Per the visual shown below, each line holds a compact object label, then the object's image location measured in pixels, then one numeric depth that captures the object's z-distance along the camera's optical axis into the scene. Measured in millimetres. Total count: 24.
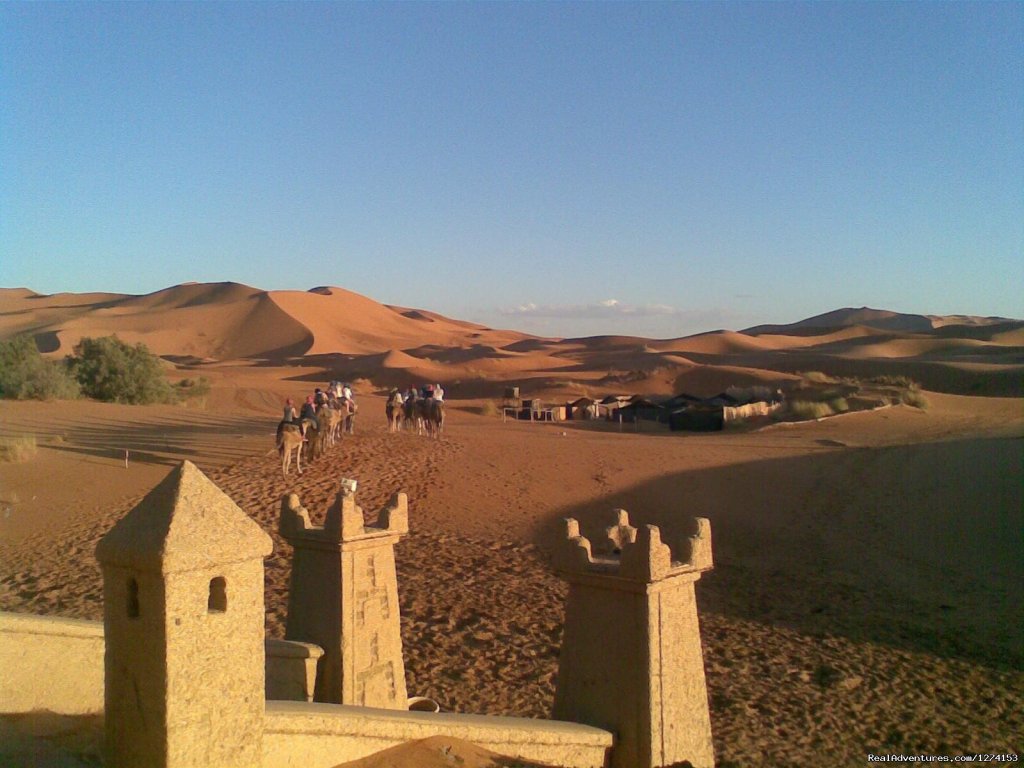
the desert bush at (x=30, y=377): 42438
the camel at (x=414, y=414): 30312
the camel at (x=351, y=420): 28980
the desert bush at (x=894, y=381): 55438
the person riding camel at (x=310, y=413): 23375
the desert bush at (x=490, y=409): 48572
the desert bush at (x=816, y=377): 57644
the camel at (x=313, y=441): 23266
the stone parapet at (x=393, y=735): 5289
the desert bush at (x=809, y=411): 41569
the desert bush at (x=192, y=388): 52403
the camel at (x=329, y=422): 24562
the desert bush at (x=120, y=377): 47562
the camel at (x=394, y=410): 30750
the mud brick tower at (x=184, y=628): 4480
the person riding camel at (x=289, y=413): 22977
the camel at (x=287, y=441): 21688
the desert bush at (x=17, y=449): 24156
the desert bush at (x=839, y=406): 43906
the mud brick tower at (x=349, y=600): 7930
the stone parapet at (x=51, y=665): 6016
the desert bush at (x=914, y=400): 44738
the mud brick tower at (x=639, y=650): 7051
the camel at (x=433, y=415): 29344
